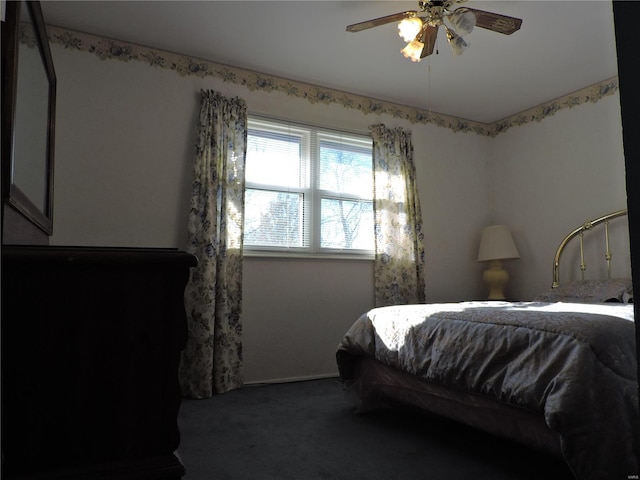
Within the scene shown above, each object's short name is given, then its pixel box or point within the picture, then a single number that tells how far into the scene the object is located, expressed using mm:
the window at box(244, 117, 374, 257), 3834
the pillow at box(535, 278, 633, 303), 3330
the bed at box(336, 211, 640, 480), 1555
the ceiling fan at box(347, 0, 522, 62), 2400
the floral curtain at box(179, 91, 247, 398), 3307
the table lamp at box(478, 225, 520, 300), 4434
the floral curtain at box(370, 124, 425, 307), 4188
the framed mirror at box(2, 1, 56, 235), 1053
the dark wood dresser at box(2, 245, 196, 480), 891
